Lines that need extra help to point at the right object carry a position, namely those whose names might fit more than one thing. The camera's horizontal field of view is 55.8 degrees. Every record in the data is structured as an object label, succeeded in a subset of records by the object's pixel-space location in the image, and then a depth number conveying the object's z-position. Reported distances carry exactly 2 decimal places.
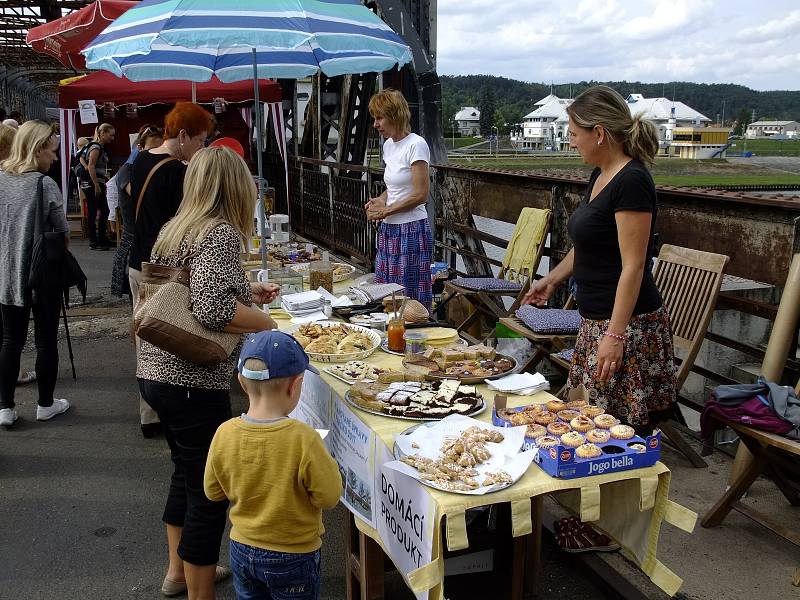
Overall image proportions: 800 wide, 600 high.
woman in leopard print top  2.80
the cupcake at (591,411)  2.69
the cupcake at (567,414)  2.65
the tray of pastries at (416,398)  2.81
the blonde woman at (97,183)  12.48
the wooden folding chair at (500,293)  6.02
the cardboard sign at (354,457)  2.79
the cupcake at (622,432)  2.50
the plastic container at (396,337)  3.68
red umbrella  8.80
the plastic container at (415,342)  3.62
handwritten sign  2.31
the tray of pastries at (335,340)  3.47
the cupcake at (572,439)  2.41
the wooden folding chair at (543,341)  4.75
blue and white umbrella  4.02
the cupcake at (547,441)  2.40
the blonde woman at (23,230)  4.85
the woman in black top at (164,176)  3.80
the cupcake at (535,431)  2.50
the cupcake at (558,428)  2.52
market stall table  2.22
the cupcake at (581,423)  2.55
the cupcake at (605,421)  2.57
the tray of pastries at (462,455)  2.29
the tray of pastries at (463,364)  3.18
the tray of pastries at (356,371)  3.22
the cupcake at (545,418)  2.62
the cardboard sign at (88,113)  11.48
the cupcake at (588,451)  2.35
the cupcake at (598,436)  2.47
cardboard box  2.33
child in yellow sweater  2.25
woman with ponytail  2.89
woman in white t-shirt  5.23
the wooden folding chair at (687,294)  4.17
